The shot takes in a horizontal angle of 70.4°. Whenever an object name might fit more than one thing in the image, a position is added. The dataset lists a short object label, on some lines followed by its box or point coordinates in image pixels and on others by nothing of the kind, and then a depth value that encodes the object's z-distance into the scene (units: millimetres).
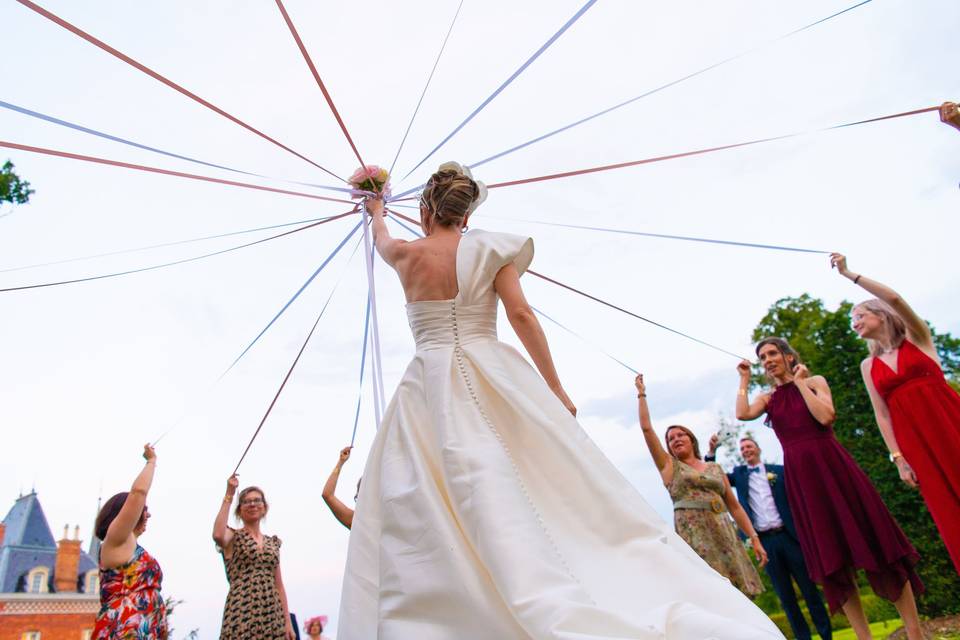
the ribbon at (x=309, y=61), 3516
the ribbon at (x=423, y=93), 5155
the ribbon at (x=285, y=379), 5361
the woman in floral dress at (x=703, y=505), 5426
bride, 2176
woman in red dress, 4418
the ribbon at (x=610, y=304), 5121
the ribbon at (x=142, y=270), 4345
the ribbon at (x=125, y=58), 2788
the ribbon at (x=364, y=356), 5832
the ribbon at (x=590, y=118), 4453
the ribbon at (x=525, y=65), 4002
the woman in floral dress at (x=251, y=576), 5094
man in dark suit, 5383
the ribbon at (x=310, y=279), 5492
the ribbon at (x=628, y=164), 4293
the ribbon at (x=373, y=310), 4503
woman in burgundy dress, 4527
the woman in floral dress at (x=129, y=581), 4066
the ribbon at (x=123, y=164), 3206
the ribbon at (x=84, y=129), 3148
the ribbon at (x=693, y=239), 4391
